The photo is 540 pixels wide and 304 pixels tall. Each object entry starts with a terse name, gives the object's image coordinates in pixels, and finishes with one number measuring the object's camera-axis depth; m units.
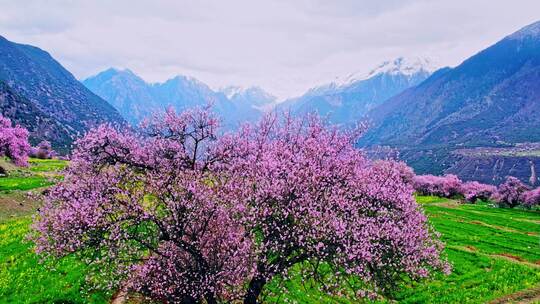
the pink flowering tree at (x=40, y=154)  136.25
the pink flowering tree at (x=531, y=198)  116.19
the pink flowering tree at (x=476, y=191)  142.62
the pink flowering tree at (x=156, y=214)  16.80
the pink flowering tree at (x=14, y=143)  62.62
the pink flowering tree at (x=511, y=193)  123.38
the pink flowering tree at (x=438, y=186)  151.75
